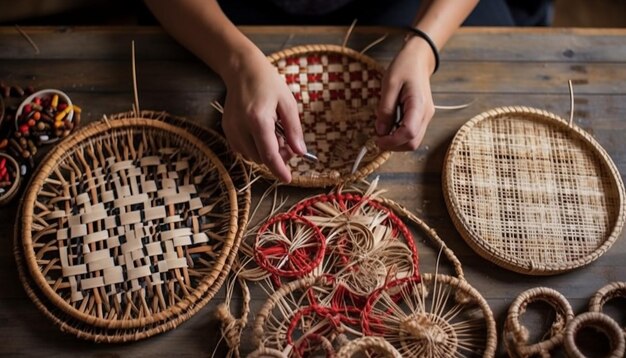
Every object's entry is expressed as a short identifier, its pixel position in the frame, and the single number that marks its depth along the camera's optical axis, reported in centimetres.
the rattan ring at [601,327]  86
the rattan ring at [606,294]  93
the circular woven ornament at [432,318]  90
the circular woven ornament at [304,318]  89
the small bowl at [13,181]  98
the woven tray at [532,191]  97
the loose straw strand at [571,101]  109
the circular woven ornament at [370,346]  83
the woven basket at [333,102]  103
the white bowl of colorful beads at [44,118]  103
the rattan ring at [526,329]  89
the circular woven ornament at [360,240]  95
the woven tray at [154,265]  91
